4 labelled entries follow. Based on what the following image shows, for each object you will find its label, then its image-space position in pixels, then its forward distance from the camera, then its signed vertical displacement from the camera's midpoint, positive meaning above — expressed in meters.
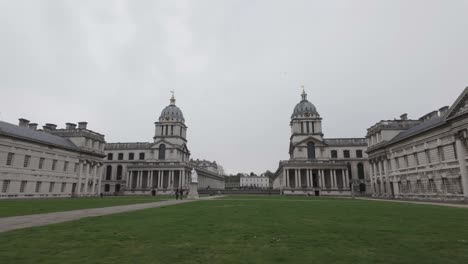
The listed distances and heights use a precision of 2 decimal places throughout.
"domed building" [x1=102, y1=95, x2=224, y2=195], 85.12 +7.87
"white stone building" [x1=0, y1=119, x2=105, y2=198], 45.41 +4.88
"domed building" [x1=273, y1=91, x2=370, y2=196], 77.81 +7.82
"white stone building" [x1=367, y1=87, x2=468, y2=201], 35.81 +4.90
